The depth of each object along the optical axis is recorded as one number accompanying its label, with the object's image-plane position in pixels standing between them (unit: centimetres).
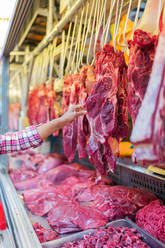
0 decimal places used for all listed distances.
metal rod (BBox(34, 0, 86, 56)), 240
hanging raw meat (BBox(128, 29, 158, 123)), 141
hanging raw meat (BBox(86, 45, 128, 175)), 185
